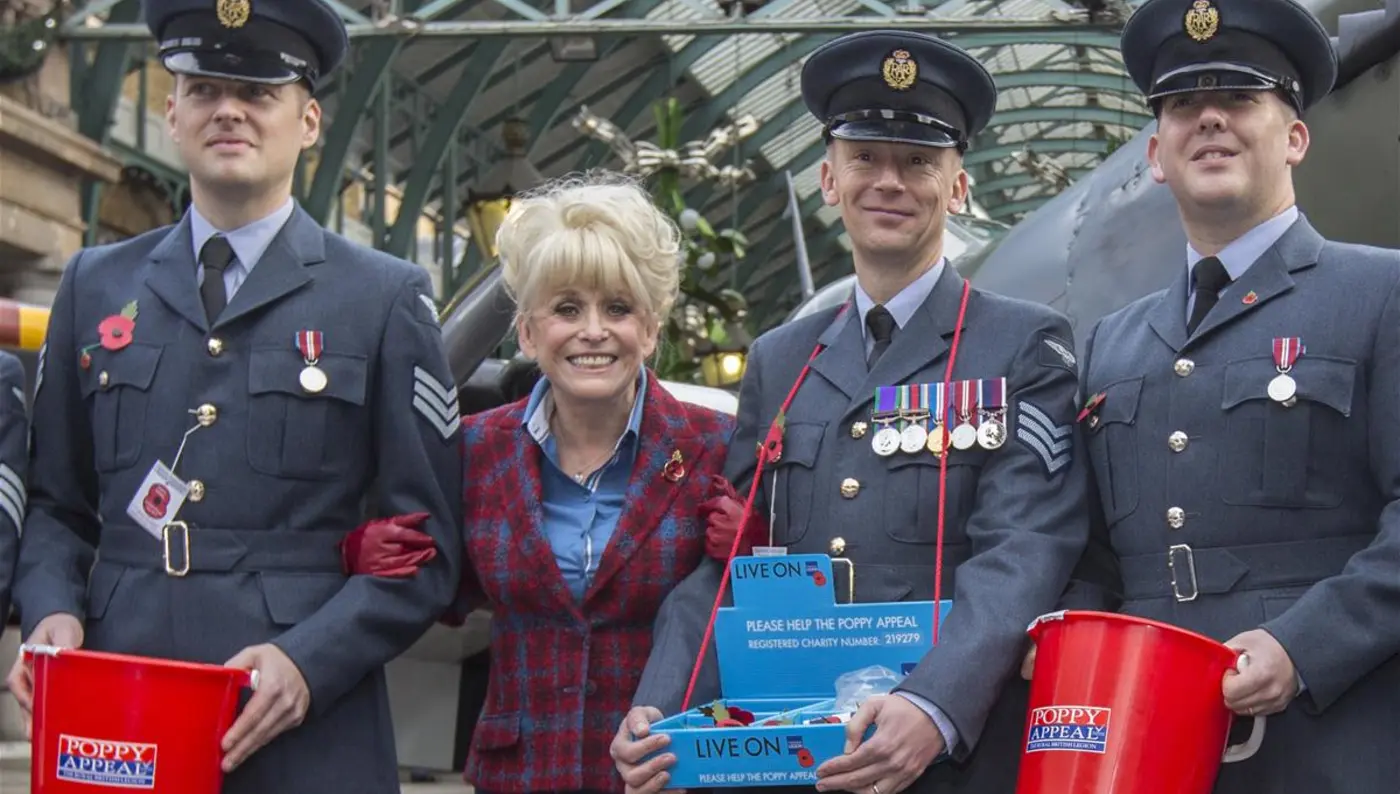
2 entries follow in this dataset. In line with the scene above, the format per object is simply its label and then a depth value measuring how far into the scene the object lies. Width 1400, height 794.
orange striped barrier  6.26
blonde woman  3.71
